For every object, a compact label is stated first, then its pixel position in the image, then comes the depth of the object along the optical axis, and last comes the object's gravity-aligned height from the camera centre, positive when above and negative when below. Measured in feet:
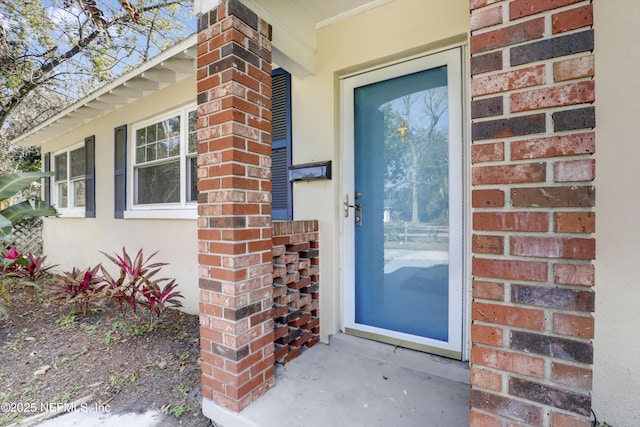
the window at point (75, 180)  17.69 +2.18
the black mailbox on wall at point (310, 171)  8.49 +1.20
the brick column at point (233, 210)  5.69 +0.06
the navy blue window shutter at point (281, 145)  9.57 +2.17
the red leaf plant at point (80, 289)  11.65 -2.98
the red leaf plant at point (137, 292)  10.15 -2.65
